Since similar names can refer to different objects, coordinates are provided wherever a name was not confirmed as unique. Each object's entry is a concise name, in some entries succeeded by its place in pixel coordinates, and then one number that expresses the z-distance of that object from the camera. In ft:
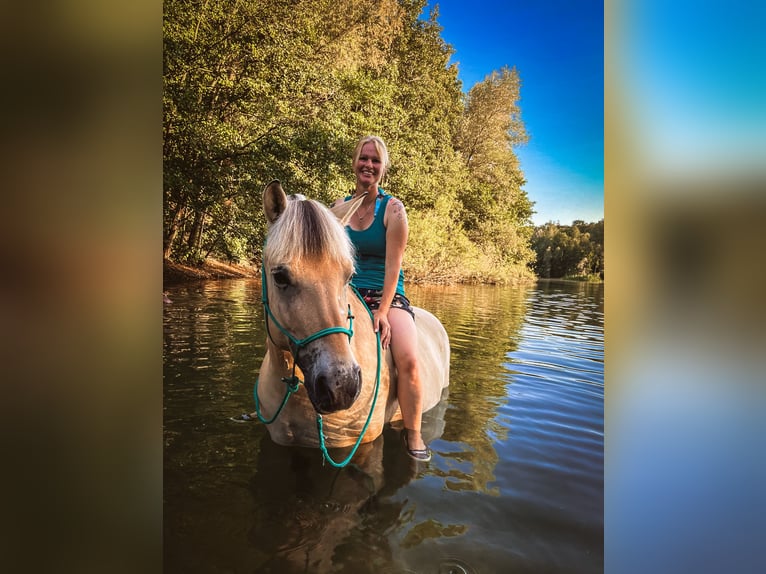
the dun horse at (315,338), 3.63
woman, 4.91
